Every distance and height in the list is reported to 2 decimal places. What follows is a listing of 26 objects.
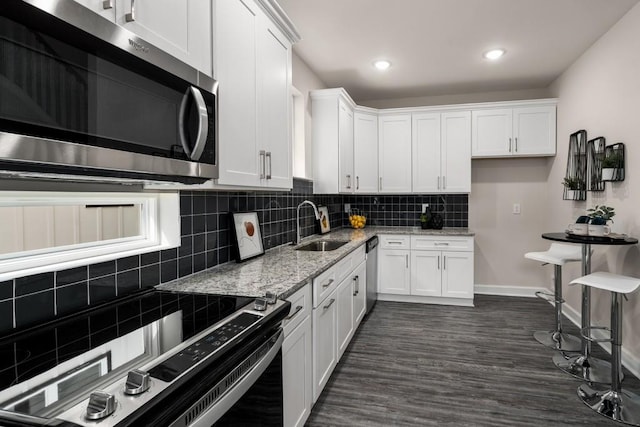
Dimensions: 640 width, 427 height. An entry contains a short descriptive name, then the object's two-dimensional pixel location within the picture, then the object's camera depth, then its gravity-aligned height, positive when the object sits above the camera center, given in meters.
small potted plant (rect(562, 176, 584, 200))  3.53 +0.19
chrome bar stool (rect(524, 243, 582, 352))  3.13 -0.82
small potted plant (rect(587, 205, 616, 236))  2.63 -0.12
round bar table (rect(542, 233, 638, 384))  2.51 -1.13
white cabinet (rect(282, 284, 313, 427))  1.68 -0.77
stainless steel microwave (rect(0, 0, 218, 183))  0.73 +0.27
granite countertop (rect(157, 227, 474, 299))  1.64 -0.36
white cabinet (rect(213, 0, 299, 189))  1.61 +0.58
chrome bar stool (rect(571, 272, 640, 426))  2.15 -1.14
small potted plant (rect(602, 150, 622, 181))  2.83 +0.31
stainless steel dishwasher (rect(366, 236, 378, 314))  3.88 -0.74
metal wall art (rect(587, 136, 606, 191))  3.12 +0.38
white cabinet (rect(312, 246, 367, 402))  2.15 -0.75
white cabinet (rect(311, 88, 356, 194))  4.00 +0.72
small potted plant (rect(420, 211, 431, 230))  4.70 -0.19
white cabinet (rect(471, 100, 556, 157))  4.28 +0.89
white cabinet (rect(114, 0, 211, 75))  1.09 +0.62
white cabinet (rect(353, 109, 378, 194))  4.55 +0.69
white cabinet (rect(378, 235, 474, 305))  4.27 -0.76
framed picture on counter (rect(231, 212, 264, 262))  2.29 -0.19
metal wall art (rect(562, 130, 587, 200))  3.50 +0.37
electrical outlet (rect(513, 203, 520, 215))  4.71 -0.04
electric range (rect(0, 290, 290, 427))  0.71 -0.38
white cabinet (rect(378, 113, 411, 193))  4.68 +0.68
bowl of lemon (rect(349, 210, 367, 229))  4.75 -0.20
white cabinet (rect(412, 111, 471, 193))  4.50 +0.67
